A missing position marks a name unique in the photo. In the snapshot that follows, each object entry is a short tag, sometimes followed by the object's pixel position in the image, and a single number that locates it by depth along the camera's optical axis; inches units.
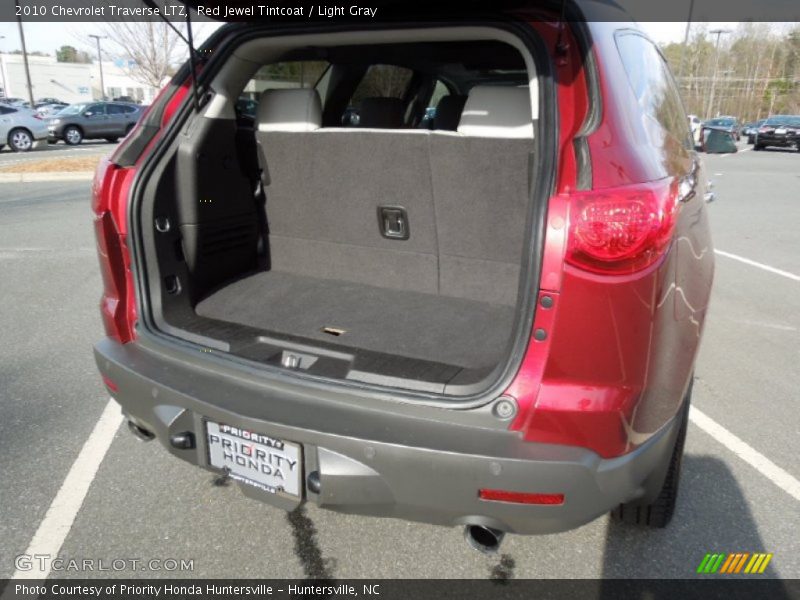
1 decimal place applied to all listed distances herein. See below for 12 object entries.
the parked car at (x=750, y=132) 1328.7
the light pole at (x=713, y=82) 1830.2
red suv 61.9
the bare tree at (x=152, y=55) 731.4
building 2372.0
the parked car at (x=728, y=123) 1290.6
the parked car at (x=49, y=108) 1152.4
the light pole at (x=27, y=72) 1236.4
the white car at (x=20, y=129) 759.7
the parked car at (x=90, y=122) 874.1
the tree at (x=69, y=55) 3722.0
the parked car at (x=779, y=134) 1007.0
